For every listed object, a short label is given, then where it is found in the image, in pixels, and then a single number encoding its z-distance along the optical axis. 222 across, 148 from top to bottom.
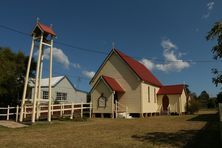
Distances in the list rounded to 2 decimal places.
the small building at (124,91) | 19.96
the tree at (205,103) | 52.86
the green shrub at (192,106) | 26.01
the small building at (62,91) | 30.88
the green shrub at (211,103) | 46.53
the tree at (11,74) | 17.64
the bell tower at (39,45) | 14.33
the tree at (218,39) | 5.54
